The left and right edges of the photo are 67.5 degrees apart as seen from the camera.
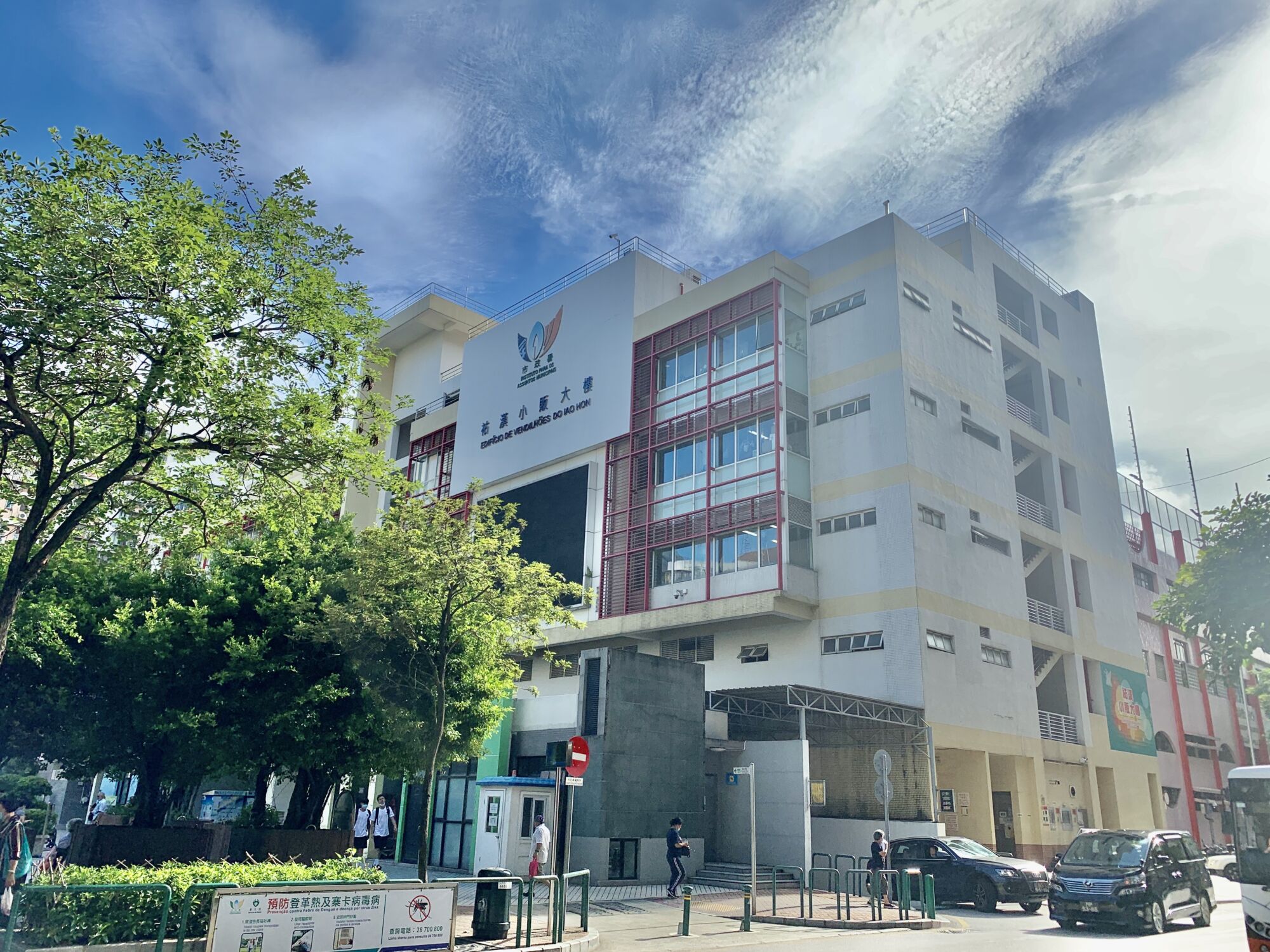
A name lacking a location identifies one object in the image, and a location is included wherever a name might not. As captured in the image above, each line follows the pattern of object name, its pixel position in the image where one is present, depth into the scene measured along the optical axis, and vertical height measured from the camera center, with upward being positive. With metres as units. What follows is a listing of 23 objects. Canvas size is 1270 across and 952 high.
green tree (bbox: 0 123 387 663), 11.93 +5.65
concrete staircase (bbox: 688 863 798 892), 23.91 -1.65
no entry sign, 14.30 +0.69
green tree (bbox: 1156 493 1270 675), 28.38 +6.86
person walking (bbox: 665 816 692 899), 20.52 -0.90
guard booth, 22.16 -0.29
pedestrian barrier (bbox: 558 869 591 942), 13.19 -1.21
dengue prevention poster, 9.71 -1.23
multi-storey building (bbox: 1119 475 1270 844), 49.31 +6.44
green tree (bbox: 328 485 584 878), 17.34 +3.58
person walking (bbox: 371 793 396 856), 26.09 -0.51
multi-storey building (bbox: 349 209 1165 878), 29.78 +10.44
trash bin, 12.84 -1.40
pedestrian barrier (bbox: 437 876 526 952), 12.42 -1.09
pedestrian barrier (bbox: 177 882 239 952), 9.86 -1.08
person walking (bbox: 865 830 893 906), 20.66 -0.82
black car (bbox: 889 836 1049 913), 20.33 -1.14
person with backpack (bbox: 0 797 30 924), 10.33 -0.61
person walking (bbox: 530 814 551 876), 18.31 -0.76
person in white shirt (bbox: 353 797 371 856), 24.75 -0.70
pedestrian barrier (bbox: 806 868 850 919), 16.84 -1.29
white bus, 10.75 -0.22
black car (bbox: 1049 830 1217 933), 16.58 -1.02
